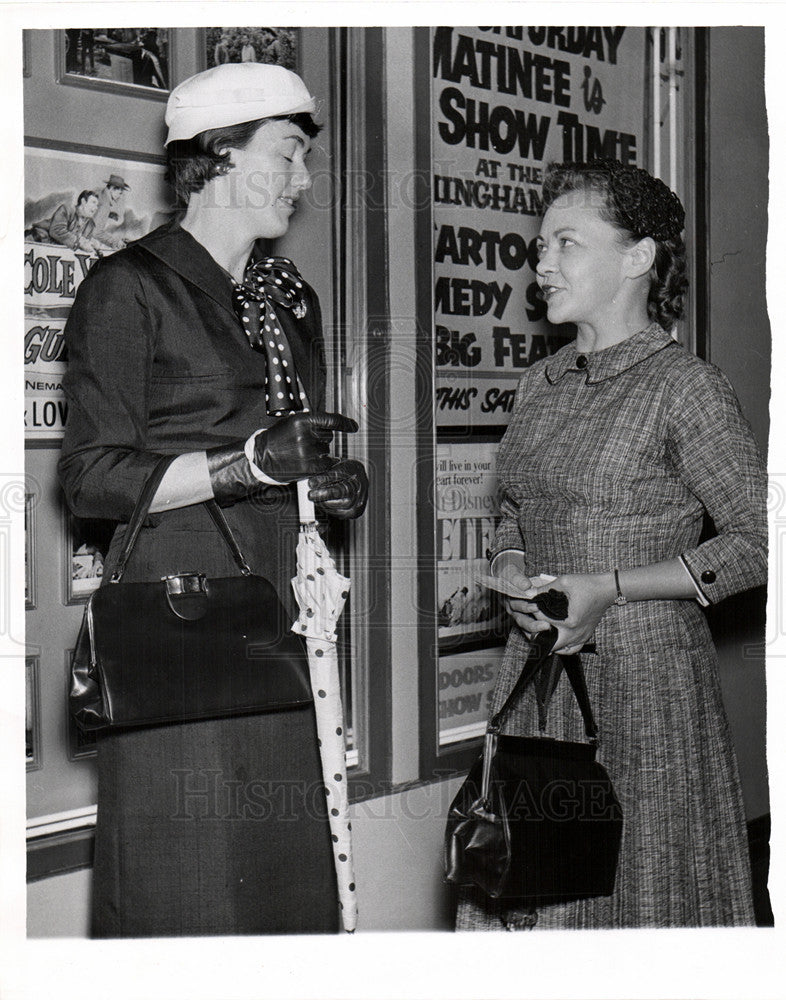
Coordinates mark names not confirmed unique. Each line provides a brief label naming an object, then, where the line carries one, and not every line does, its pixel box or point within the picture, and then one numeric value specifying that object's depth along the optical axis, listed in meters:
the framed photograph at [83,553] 2.10
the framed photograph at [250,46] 2.15
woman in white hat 1.87
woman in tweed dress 1.94
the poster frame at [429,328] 2.42
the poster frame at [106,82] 2.01
